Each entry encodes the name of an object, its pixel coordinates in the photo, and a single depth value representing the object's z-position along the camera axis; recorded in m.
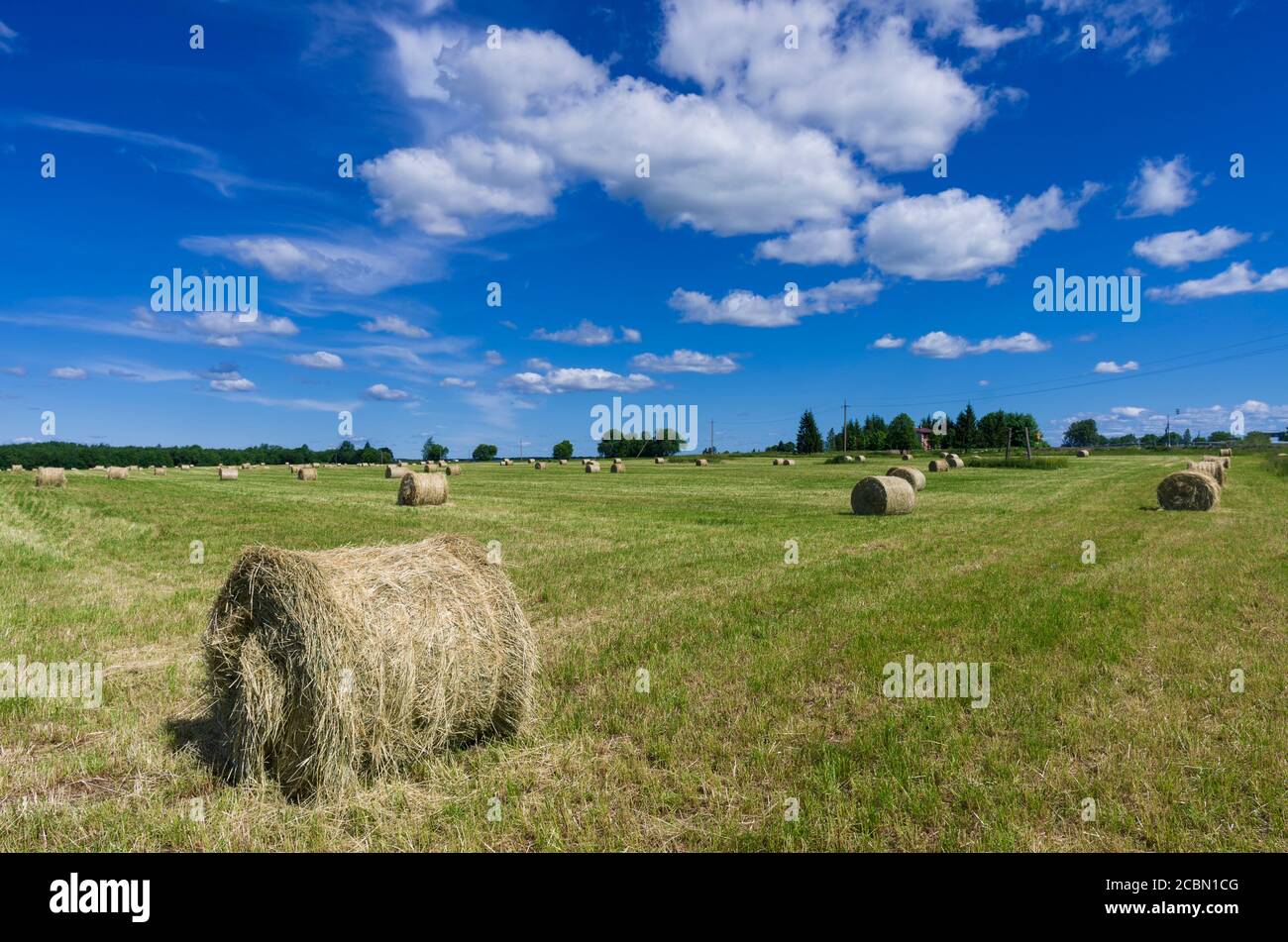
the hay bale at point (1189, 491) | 23.92
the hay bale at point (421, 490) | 30.78
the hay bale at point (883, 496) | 24.62
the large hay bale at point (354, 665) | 5.34
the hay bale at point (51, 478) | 45.41
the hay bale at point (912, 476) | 36.78
